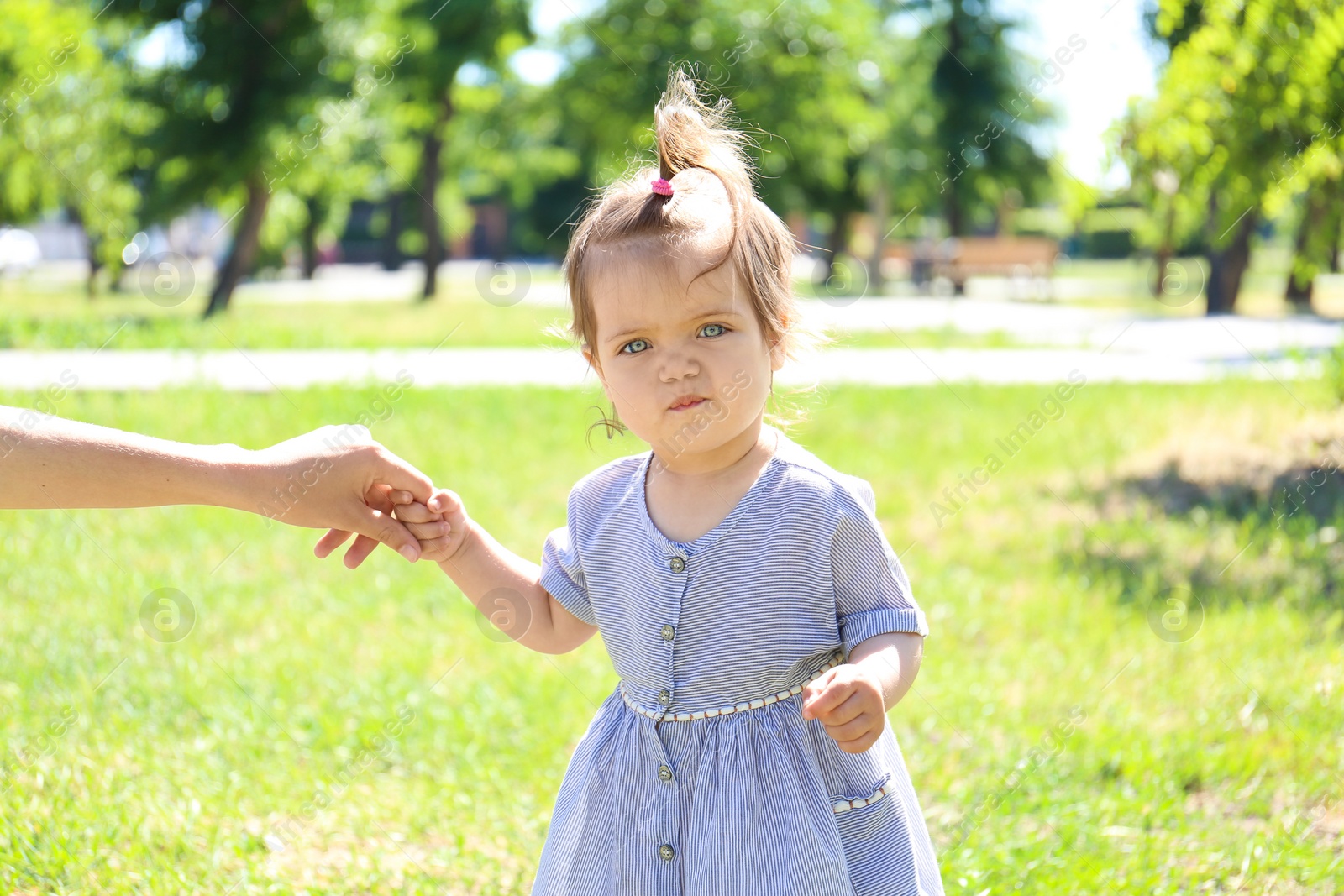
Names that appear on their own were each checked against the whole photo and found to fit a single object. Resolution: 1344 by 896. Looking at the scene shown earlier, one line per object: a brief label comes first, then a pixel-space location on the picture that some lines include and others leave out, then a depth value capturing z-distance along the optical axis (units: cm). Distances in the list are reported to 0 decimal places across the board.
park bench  2316
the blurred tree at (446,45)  2011
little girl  163
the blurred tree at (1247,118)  524
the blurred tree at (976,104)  3042
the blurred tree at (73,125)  1072
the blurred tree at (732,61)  1989
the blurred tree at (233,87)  1455
